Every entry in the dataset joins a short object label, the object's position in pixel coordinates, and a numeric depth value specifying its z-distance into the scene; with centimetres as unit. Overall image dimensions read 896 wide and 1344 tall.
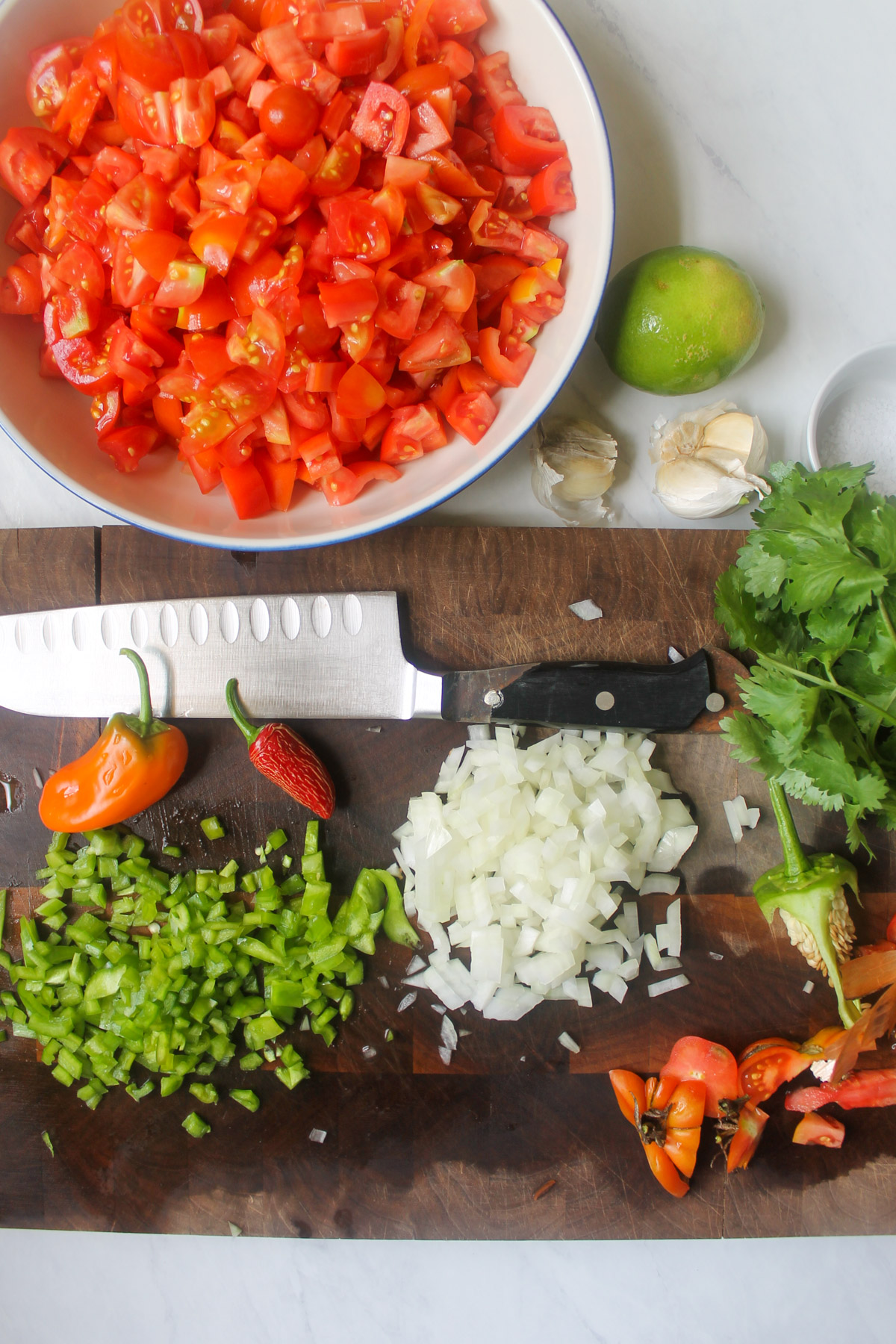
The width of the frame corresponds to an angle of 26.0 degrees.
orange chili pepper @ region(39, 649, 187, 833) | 75
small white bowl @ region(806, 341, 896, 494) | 77
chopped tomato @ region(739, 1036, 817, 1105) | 76
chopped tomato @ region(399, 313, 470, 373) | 70
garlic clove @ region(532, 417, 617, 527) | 76
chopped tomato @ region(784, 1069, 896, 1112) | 76
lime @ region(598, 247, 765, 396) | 73
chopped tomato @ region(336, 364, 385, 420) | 70
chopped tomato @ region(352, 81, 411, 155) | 69
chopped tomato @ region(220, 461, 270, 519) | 72
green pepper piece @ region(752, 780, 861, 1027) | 74
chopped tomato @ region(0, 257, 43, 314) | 71
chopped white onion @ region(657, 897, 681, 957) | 76
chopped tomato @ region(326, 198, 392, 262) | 69
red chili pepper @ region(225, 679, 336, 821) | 75
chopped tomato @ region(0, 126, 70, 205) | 69
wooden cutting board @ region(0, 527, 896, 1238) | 76
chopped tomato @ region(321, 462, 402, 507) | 72
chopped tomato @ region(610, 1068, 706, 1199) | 75
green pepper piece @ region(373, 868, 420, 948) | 76
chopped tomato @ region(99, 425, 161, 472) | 72
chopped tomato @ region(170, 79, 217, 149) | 68
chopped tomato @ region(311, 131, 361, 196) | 69
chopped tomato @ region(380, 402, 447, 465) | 72
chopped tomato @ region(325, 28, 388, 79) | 68
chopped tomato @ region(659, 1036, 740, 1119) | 76
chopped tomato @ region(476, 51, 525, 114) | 71
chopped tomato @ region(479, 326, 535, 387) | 72
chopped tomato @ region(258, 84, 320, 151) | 68
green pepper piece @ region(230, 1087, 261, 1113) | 76
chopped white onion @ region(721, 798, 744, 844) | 77
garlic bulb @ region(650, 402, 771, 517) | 75
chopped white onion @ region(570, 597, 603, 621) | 77
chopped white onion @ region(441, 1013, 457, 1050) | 76
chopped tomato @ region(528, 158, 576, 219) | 71
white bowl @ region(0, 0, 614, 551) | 70
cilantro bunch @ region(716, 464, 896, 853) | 71
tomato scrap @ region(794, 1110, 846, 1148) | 76
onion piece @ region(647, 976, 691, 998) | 77
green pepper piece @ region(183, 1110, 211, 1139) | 76
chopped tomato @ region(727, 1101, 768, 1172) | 76
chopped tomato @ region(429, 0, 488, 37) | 70
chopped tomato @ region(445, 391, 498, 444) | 72
